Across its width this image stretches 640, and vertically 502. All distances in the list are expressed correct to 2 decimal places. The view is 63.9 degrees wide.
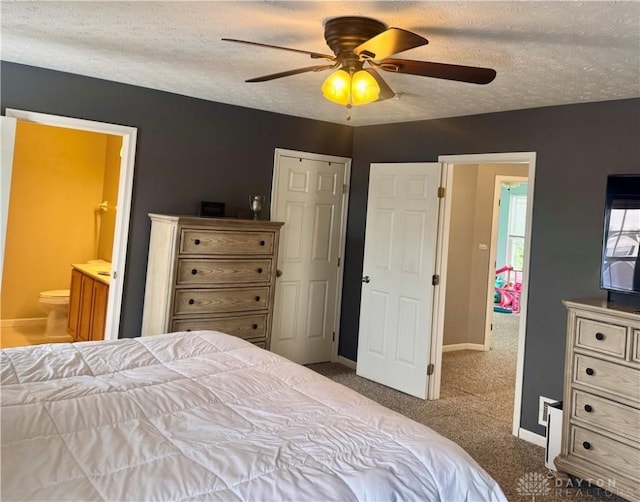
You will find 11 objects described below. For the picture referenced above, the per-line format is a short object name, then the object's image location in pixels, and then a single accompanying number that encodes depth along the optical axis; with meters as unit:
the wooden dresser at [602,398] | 2.80
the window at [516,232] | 10.09
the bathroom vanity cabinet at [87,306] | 4.53
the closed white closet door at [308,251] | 4.93
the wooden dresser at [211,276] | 3.72
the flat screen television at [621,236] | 3.08
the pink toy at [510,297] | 9.08
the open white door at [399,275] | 4.44
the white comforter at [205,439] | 1.34
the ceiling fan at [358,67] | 2.11
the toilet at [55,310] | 5.43
